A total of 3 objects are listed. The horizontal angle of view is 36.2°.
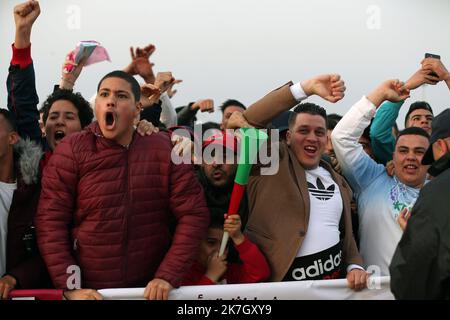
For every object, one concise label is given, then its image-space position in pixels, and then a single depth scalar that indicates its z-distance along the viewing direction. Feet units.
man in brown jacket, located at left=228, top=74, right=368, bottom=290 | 12.57
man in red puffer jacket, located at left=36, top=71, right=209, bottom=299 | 11.41
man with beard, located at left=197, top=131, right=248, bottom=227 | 13.08
